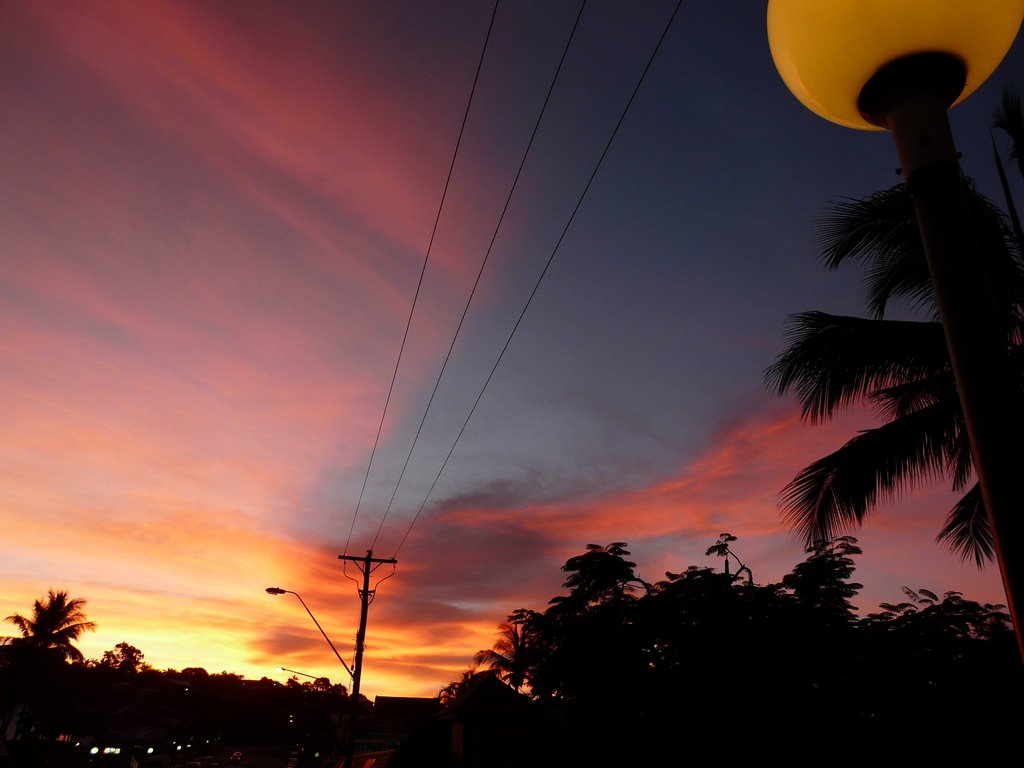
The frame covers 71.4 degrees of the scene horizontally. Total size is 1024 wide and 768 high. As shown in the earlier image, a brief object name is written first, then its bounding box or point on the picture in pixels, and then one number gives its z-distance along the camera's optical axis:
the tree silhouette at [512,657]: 45.78
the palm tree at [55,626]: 55.08
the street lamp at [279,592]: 24.50
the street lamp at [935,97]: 1.94
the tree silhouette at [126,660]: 146.75
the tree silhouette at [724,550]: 22.05
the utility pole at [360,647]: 25.09
